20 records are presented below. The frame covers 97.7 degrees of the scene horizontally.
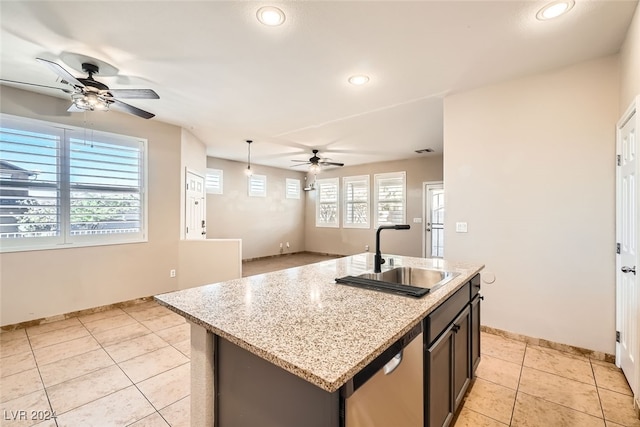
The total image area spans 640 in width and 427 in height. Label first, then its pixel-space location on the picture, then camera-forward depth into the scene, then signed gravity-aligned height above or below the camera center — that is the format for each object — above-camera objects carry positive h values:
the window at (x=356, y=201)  7.89 +0.34
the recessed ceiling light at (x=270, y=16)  1.93 +1.41
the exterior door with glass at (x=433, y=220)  6.66 -0.17
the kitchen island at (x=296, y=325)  0.86 -0.44
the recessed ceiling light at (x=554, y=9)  1.87 +1.41
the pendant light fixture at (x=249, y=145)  5.45 +1.40
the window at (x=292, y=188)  8.64 +0.76
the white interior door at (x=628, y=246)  1.95 -0.25
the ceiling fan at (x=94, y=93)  2.54 +1.12
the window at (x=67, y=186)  3.12 +0.32
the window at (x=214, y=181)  6.75 +0.77
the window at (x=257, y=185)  7.64 +0.76
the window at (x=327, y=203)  8.50 +0.31
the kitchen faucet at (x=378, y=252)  1.84 -0.27
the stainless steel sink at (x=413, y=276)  1.92 -0.45
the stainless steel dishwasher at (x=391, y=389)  0.89 -0.64
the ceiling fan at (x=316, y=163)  5.97 +1.11
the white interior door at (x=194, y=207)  4.78 +0.10
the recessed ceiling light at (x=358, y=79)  2.88 +1.41
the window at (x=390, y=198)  7.23 +0.41
